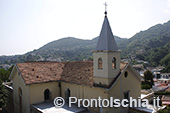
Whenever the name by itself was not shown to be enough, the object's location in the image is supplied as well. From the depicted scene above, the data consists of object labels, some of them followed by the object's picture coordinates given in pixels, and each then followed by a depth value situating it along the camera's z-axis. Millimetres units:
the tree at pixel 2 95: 20859
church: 16109
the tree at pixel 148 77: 58381
